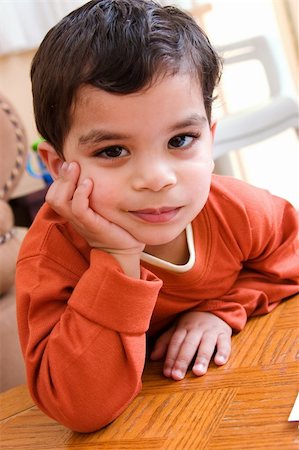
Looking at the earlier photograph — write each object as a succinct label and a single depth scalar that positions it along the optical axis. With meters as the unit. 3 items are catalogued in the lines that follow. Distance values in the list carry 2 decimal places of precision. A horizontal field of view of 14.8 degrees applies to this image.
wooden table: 0.66
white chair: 2.79
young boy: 0.75
